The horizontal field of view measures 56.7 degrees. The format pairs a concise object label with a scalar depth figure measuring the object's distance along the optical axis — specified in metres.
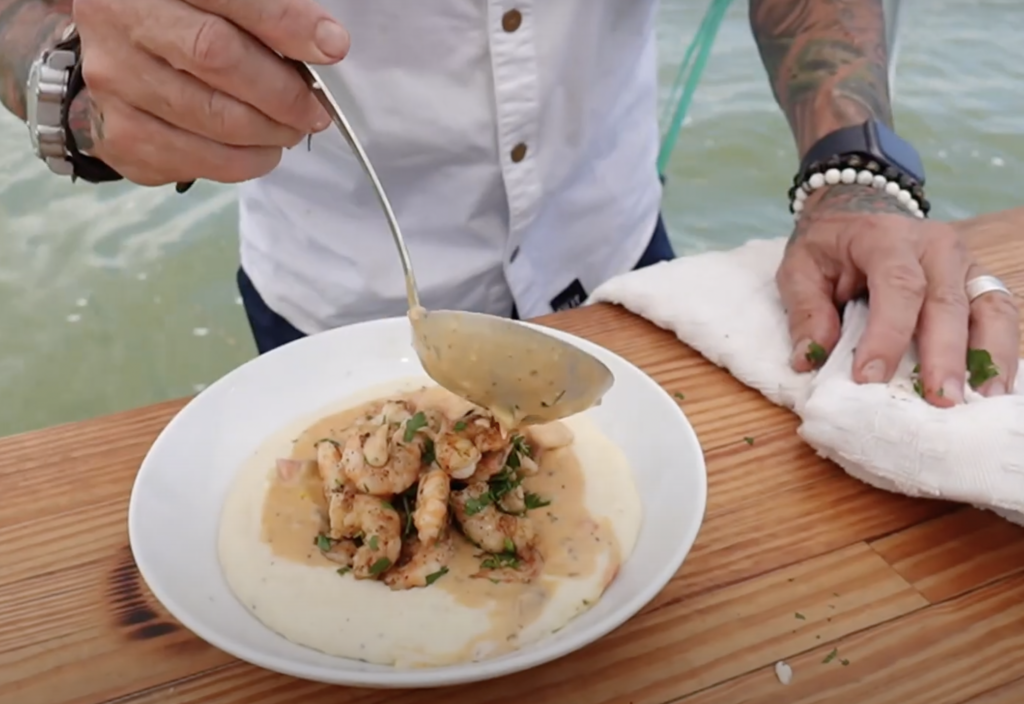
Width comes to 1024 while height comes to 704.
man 0.77
